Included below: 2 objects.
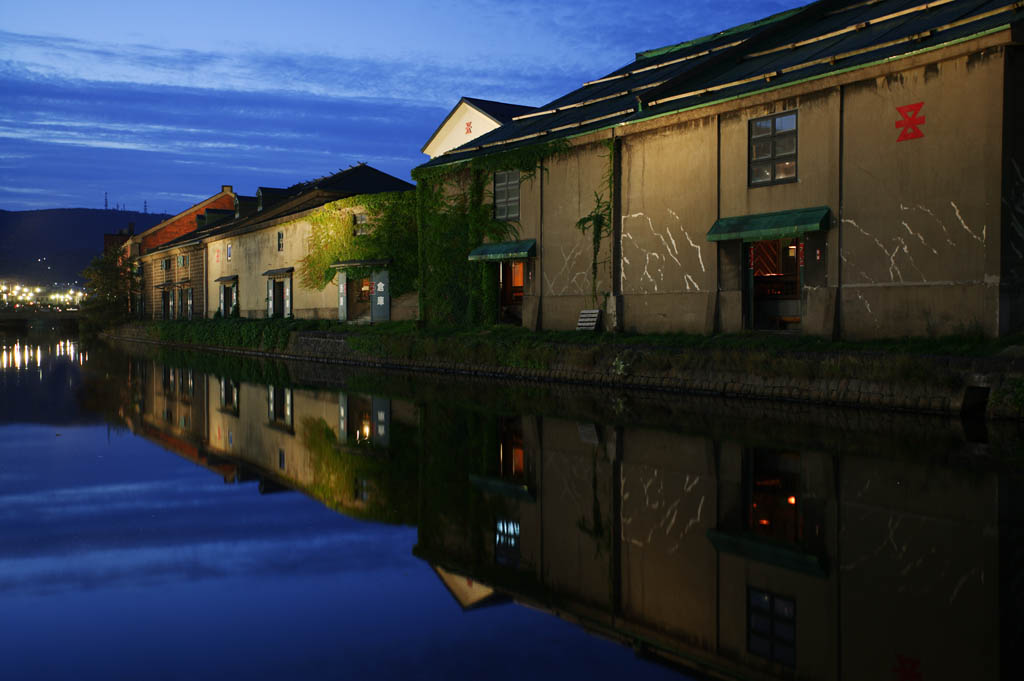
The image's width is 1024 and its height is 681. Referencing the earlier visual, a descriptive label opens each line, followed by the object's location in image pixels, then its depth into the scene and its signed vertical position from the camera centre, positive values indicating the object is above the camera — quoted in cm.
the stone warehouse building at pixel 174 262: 5902 +330
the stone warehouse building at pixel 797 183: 1582 +278
